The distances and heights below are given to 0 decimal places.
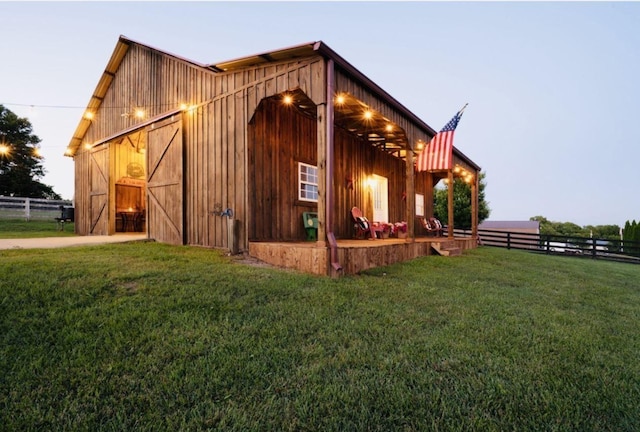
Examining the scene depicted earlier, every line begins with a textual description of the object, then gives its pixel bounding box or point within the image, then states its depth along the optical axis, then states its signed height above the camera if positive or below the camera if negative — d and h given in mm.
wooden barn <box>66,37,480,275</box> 4801 +1701
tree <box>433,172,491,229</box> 18467 +982
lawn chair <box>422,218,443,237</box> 12071 -203
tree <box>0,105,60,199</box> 20641 +4379
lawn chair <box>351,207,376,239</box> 8086 -151
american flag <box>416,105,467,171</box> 7004 +1642
